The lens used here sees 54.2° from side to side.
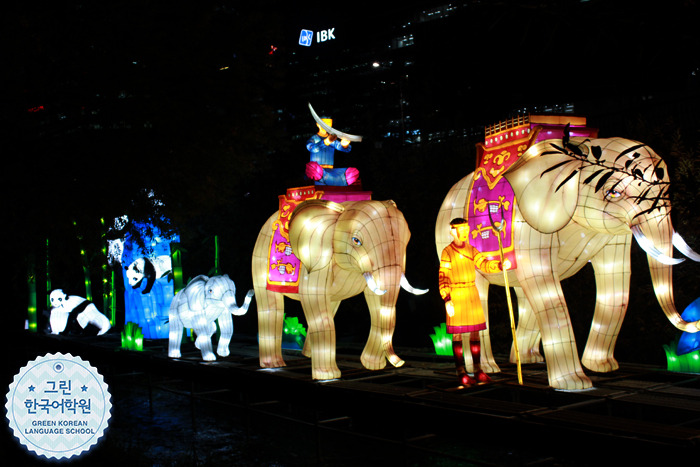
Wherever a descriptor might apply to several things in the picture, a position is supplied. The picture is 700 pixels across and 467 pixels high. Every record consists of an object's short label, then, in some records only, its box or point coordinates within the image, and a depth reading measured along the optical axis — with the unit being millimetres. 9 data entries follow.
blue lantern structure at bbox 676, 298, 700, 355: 6996
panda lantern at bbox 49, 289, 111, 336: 15998
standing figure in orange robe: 6883
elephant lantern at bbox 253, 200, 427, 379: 7859
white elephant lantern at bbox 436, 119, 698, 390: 6352
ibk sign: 36094
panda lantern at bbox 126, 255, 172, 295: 14393
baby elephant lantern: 10500
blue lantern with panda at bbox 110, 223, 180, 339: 14961
